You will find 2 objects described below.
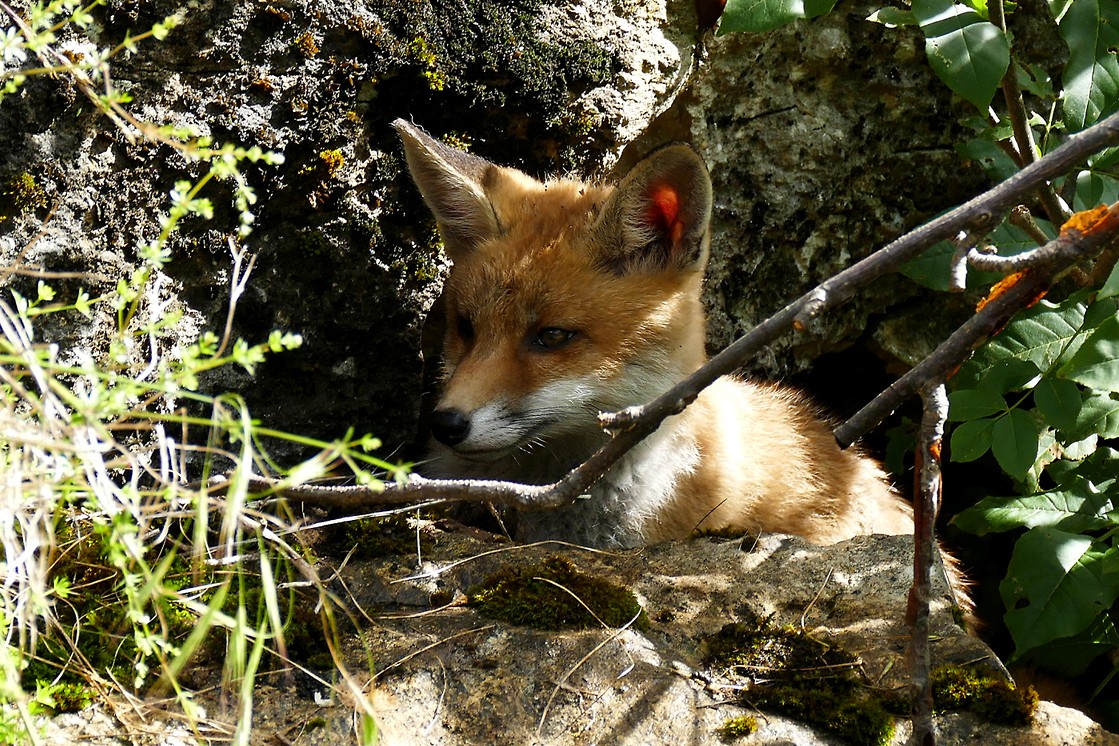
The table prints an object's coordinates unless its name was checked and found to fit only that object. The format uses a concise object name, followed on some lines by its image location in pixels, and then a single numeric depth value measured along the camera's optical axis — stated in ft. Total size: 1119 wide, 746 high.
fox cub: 22.06
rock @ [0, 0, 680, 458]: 19.85
